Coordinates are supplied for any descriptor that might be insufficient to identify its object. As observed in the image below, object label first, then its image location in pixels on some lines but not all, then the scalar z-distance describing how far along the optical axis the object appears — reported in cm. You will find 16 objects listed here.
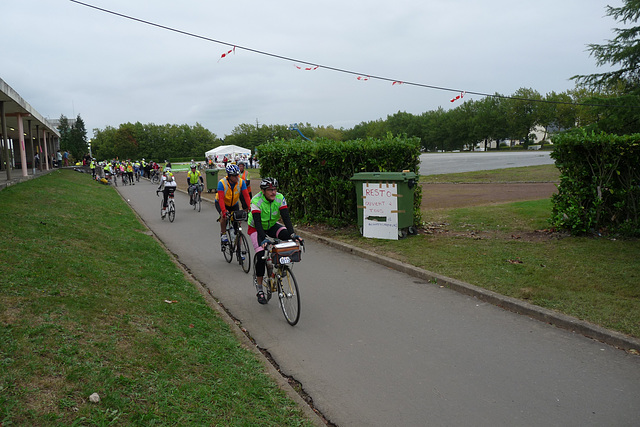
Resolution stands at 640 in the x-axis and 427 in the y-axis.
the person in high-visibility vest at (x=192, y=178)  1830
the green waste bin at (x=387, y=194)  998
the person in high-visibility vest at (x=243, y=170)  851
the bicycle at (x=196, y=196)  1828
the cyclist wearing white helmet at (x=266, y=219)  584
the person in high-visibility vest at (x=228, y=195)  845
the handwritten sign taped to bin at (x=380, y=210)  1012
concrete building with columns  1847
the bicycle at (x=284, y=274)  555
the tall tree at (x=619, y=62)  1788
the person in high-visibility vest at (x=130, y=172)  3909
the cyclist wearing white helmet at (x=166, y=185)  1550
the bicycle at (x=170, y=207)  1559
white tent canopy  6412
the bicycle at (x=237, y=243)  841
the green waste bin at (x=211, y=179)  2528
